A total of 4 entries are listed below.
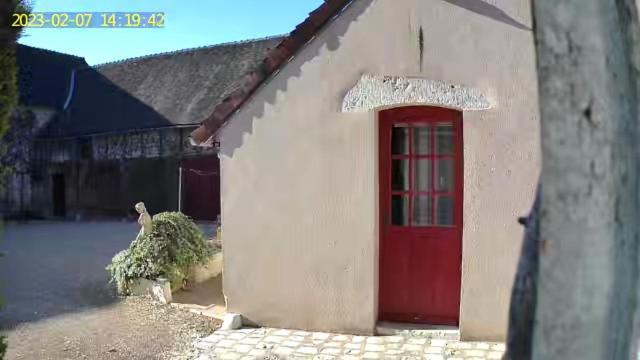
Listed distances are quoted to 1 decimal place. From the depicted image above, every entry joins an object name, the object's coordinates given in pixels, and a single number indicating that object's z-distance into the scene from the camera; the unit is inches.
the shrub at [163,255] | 278.5
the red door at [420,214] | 203.9
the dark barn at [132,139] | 754.2
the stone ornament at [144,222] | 291.5
